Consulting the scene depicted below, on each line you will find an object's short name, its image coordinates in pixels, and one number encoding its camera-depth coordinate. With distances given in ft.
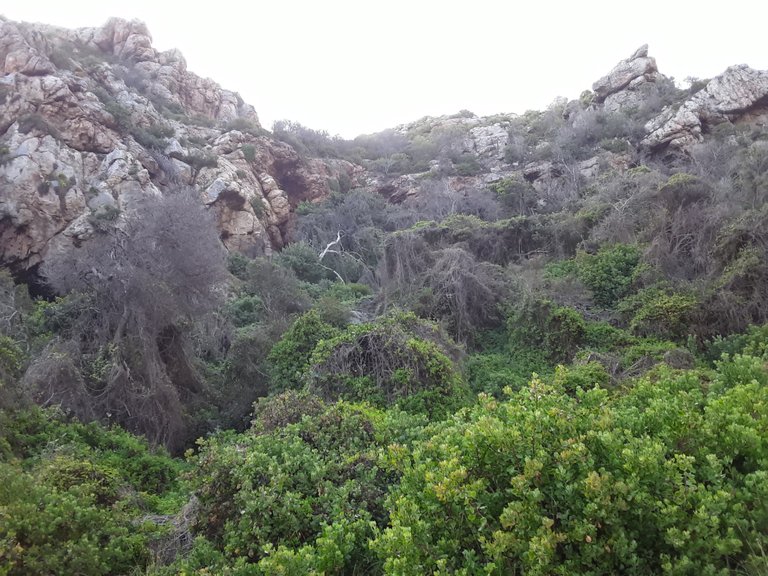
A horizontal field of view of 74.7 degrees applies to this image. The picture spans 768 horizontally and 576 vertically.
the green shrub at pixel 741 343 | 23.34
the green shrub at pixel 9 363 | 24.18
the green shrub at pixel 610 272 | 40.47
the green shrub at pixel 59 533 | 11.89
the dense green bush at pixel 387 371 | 25.64
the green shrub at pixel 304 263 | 71.20
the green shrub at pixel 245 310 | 51.03
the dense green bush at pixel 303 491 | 11.73
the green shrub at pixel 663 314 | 31.40
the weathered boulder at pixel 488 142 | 106.32
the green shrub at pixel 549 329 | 35.32
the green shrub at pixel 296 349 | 34.37
